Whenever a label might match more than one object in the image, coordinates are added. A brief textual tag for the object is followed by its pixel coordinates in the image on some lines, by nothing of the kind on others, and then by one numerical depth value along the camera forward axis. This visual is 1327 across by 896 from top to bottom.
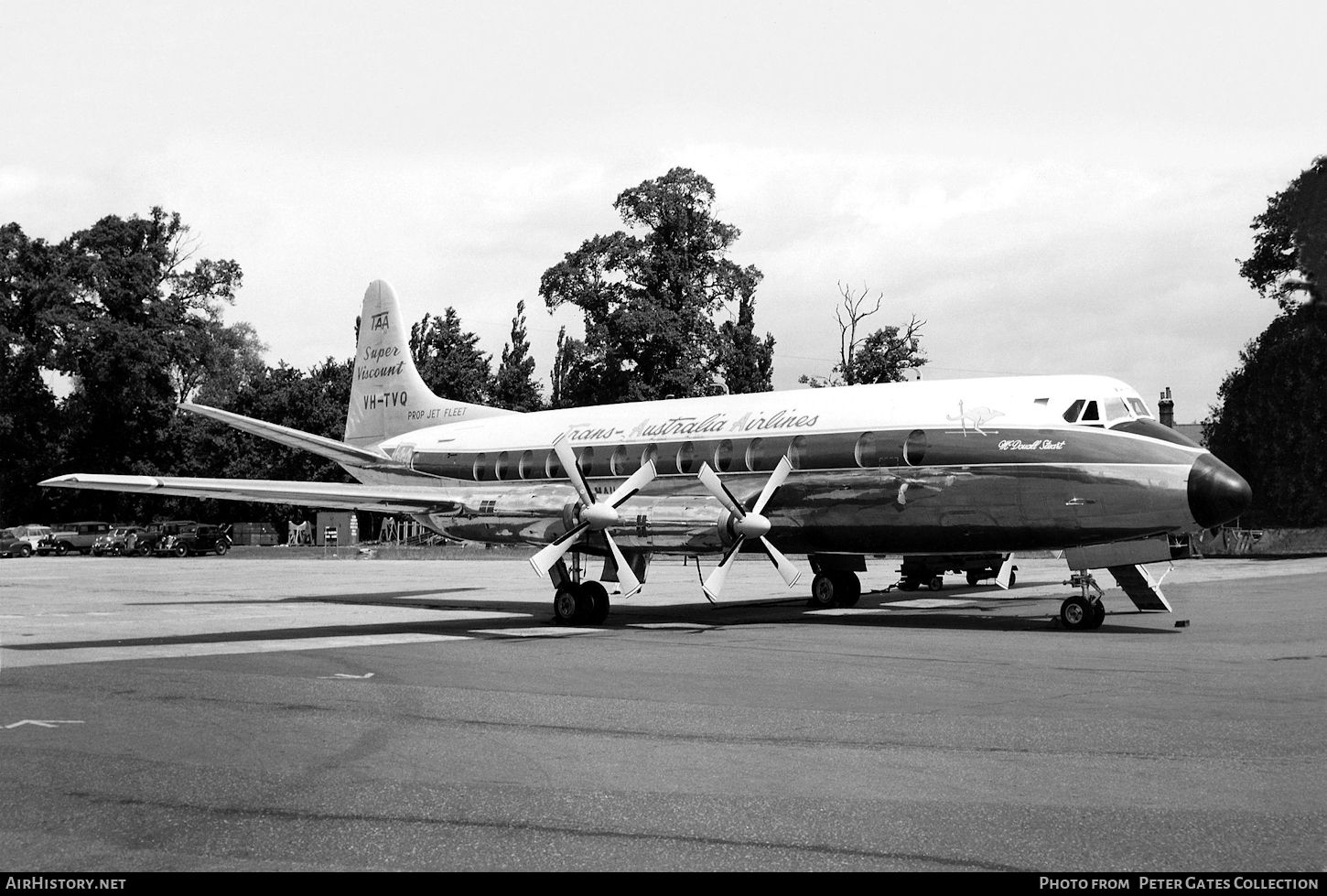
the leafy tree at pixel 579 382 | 72.31
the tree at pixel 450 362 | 83.50
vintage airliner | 21.16
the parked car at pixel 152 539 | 69.56
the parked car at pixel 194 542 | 68.12
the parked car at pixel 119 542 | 70.88
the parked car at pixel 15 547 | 73.56
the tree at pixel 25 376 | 84.31
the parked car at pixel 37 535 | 75.00
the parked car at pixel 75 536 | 75.00
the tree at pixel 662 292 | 70.81
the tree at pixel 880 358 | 68.69
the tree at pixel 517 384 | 85.38
